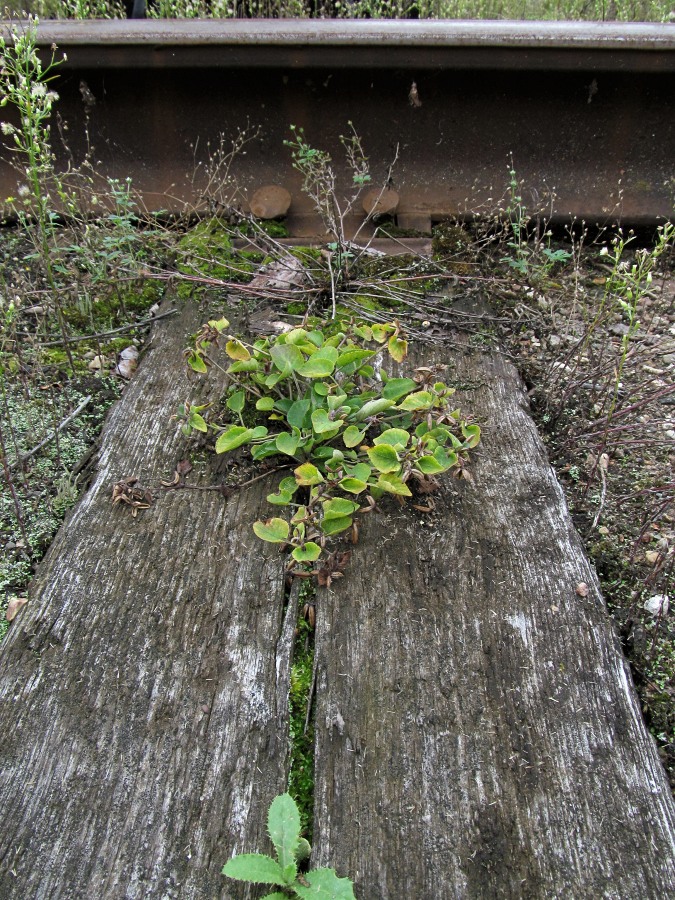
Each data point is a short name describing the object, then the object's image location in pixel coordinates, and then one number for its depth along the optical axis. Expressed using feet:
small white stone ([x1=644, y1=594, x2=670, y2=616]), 1.47
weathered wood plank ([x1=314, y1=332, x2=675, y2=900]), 1.10
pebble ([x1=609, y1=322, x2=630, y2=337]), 2.08
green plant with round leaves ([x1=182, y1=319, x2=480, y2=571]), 1.51
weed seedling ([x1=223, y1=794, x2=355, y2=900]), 1.03
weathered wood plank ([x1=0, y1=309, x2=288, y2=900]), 1.11
